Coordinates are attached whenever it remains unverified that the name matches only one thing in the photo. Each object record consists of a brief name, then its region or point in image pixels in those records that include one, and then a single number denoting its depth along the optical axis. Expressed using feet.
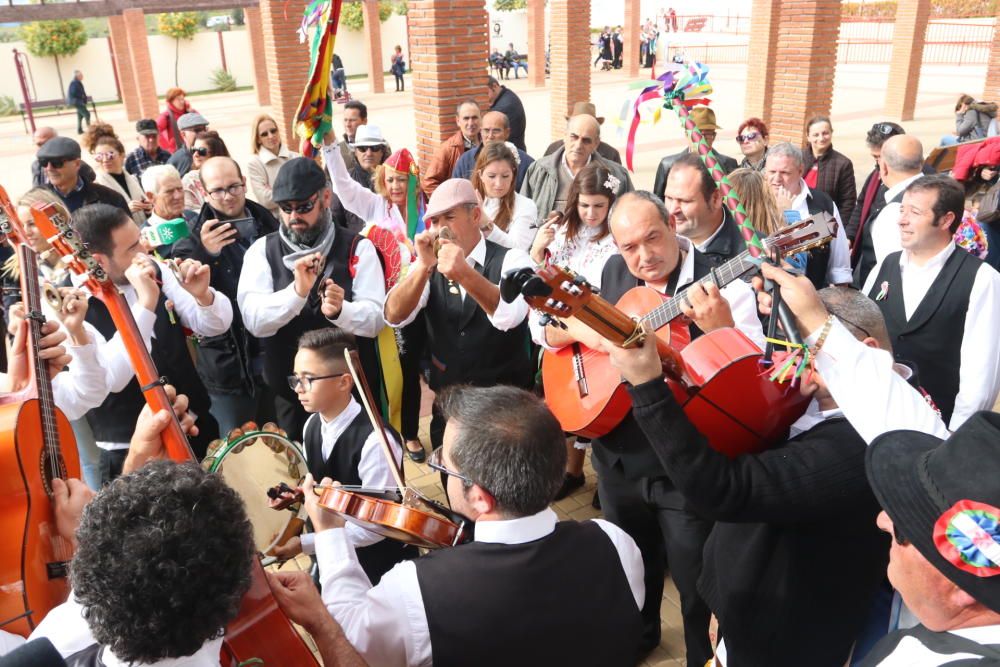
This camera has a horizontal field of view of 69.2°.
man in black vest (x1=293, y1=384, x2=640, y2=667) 5.99
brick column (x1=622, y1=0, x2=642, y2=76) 93.50
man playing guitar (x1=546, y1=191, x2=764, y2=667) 9.86
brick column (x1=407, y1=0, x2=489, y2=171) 27.50
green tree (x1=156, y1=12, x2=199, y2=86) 113.70
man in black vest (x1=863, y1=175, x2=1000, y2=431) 11.37
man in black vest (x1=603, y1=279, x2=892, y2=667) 6.88
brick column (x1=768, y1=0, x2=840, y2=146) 34.83
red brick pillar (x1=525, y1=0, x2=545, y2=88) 86.02
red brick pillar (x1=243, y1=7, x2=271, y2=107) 74.54
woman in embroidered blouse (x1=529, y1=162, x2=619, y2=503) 14.99
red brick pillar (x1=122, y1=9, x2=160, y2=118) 71.51
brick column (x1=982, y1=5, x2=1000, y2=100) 46.62
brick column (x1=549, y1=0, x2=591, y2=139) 46.75
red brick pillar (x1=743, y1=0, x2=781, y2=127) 43.14
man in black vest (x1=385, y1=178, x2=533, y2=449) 13.03
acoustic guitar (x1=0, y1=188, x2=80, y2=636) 6.16
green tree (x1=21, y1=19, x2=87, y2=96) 102.12
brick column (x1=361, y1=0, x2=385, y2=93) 93.15
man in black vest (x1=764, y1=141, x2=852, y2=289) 16.76
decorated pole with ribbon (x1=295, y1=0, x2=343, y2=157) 13.46
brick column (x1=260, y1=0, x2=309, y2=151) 38.60
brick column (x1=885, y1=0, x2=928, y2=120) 55.88
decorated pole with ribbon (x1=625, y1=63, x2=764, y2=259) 9.32
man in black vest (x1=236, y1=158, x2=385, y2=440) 13.02
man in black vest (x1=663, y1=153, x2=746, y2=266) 11.89
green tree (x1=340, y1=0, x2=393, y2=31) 121.95
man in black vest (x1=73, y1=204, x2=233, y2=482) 11.50
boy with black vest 9.86
